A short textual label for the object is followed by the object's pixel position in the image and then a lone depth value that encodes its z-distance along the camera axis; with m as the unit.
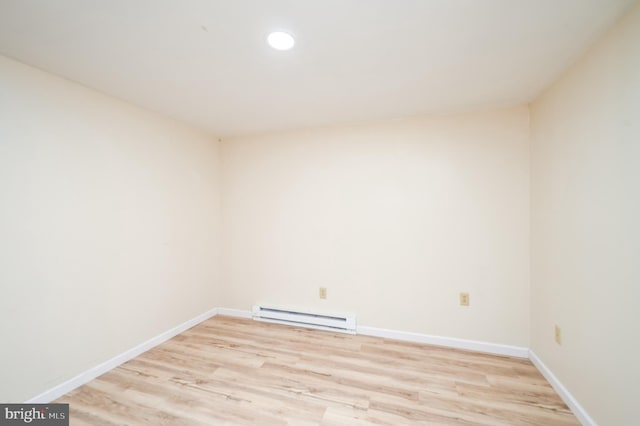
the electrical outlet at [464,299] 2.30
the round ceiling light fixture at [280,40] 1.28
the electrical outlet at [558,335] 1.72
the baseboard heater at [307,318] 2.63
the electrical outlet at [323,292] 2.73
